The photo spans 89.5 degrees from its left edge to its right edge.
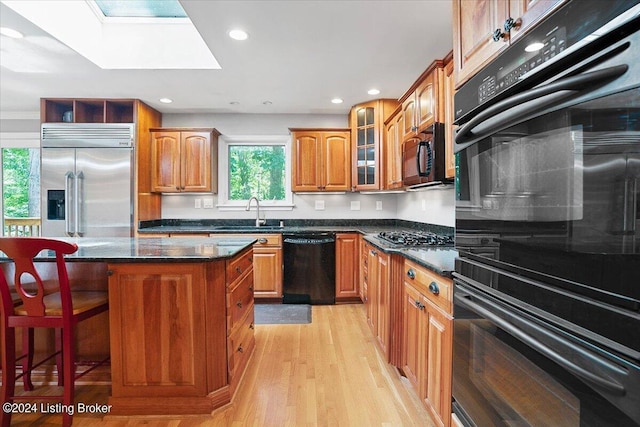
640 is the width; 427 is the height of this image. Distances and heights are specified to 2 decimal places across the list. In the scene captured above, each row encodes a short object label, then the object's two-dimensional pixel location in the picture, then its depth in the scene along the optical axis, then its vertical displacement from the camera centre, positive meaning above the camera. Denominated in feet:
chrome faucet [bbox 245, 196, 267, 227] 14.32 -0.02
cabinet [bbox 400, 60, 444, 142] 7.08 +2.70
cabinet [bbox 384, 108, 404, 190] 10.48 +2.11
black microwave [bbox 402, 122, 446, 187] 7.09 +1.25
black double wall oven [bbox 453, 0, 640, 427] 2.02 -0.10
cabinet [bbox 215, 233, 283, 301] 12.53 -2.15
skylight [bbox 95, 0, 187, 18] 9.24 +6.02
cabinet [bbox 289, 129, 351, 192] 13.53 +2.21
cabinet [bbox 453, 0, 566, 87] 3.11 +2.10
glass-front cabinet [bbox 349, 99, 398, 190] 12.48 +2.84
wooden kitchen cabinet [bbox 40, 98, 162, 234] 12.71 +3.85
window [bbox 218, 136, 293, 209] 14.80 +1.84
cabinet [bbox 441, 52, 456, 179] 6.60 +2.06
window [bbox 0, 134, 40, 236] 14.42 +1.20
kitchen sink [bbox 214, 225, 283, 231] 12.97 -0.67
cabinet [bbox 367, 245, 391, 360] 7.39 -2.14
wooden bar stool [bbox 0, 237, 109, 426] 5.05 -1.67
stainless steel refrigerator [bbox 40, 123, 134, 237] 12.48 +1.35
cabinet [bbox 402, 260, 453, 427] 4.57 -2.05
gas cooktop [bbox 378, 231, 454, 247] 7.49 -0.70
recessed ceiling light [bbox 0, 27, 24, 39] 7.98 +4.51
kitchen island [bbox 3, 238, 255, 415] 5.78 -2.16
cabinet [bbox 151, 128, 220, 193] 13.53 +2.17
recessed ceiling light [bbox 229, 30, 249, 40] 7.86 +4.38
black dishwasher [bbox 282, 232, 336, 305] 12.51 -2.19
